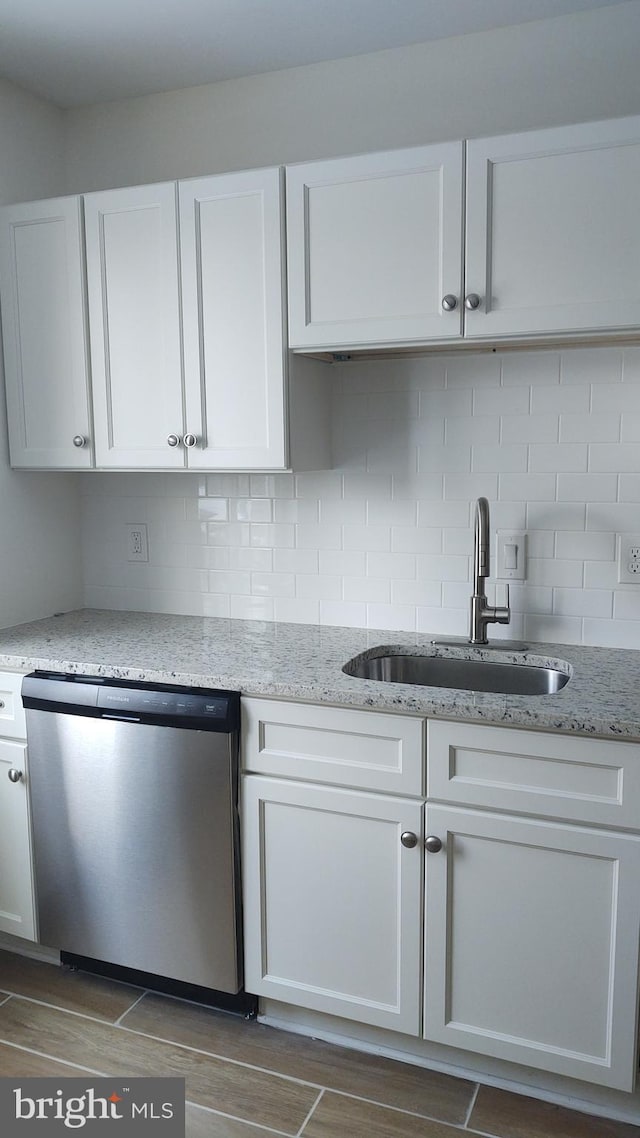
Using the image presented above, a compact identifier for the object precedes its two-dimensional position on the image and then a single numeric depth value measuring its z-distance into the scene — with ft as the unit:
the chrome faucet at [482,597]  7.78
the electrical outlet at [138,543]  9.79
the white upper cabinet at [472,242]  6.53
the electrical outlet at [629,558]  7.65
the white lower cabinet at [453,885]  6.06
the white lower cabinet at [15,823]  7.95
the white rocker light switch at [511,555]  8.07
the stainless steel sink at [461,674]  7.64
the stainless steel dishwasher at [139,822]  7.08
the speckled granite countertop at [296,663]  6.11
